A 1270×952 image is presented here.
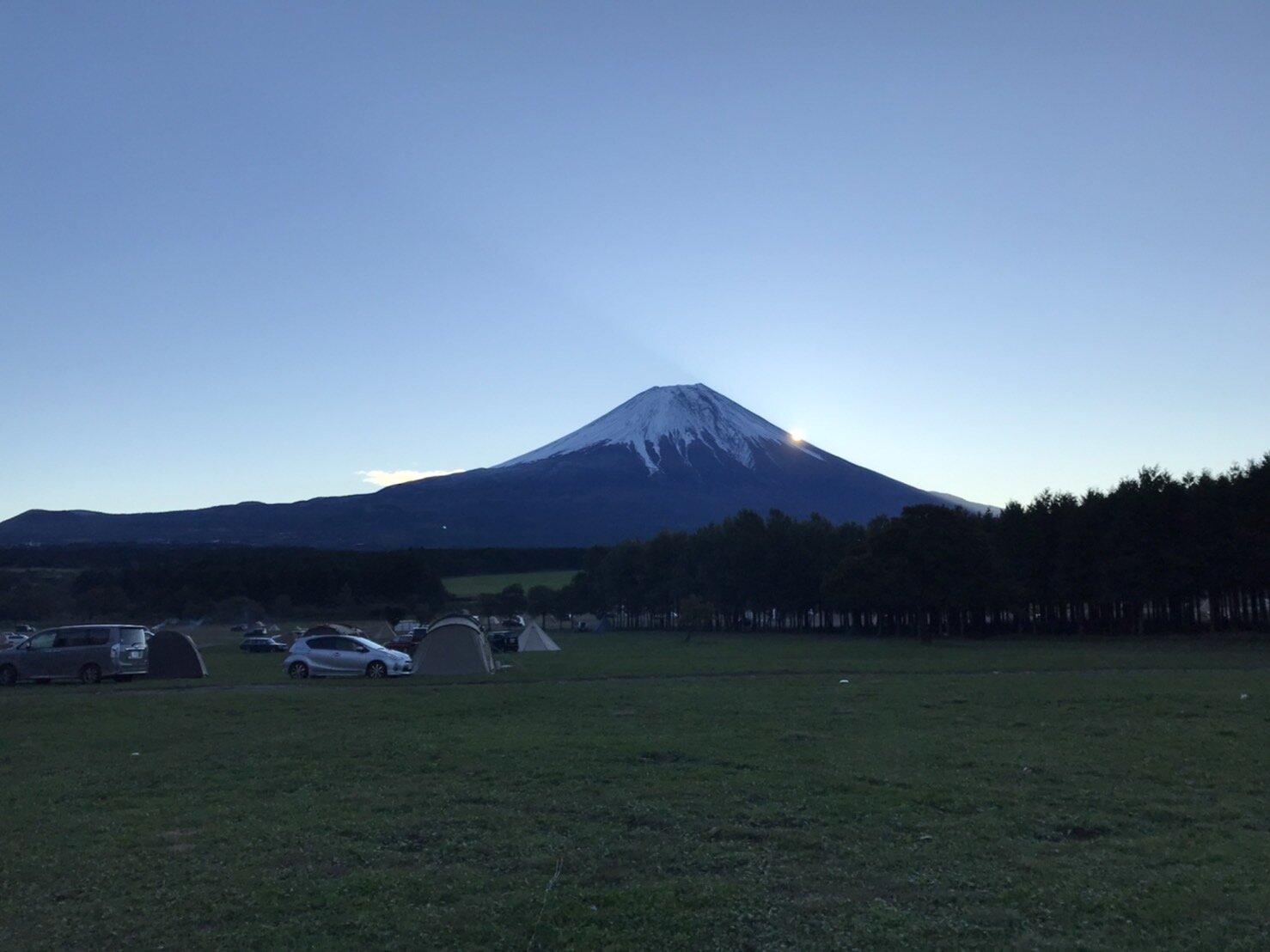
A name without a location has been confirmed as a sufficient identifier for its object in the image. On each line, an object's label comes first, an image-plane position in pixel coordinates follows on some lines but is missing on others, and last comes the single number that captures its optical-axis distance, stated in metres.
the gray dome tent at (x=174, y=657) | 32.28
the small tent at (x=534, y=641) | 56.62
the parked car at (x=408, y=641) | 48.04
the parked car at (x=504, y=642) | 57.78
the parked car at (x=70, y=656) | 30.69
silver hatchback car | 33.16
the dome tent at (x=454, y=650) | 34.25
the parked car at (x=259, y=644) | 56.78
